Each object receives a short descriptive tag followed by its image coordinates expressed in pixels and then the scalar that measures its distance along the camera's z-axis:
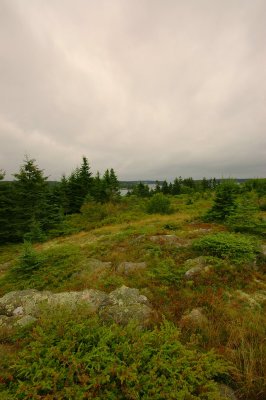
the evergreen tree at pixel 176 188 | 58.44
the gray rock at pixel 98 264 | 7.66
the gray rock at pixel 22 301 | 5.00
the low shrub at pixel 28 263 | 7.98
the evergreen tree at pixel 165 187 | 61.55
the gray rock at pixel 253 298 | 4.92
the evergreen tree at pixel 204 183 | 63.87
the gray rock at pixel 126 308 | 4.21
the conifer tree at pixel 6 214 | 20.58
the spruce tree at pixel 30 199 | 22.06
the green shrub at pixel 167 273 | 6.11
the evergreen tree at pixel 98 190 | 34.84
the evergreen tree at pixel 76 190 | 35.03
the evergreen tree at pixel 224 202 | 13.18
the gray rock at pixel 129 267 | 7.01
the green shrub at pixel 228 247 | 6.84
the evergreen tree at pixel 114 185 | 35.73
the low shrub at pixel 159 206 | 22.94
